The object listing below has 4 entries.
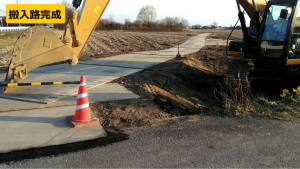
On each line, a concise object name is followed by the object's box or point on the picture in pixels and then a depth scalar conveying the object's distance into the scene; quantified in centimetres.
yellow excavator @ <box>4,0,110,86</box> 591
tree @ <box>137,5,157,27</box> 8531
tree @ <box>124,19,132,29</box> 6336
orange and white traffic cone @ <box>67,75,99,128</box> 471
